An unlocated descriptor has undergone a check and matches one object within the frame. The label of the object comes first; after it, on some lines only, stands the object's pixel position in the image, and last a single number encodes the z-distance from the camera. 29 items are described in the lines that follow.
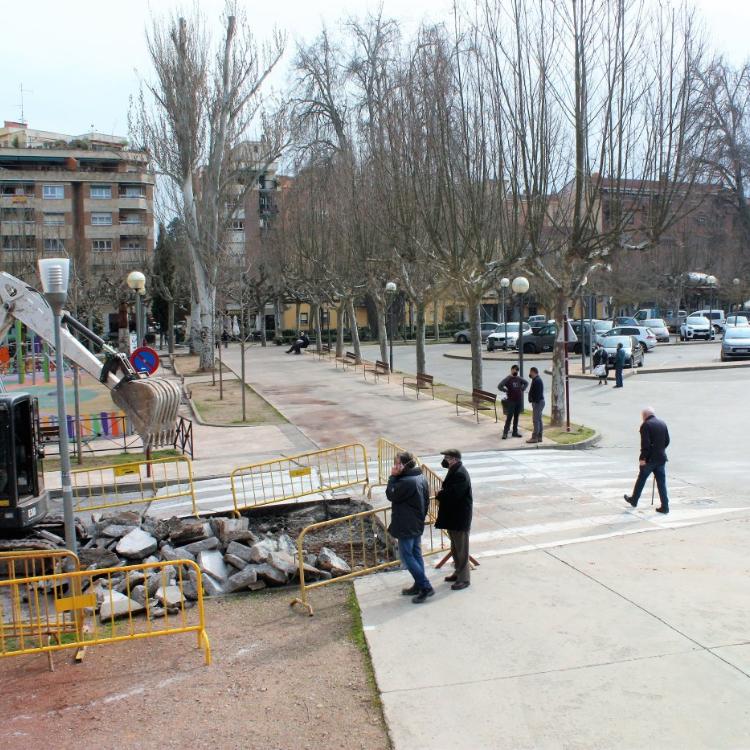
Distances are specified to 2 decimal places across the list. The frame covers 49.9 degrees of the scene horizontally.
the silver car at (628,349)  31.63
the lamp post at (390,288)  33.34
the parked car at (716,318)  57.47
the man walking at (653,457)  11.20
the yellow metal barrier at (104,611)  6.95
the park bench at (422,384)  26.08
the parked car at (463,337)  57.53
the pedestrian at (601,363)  28.55
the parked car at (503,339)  46.12
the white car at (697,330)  51.19
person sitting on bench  51.18
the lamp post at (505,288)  42.37
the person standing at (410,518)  7.98
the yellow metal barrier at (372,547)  8.53
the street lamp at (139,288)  22.42
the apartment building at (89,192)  68.69
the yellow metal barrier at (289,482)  12.30
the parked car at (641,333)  40.09
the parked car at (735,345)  34.88
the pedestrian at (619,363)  26.54
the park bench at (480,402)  21.50
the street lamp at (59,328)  7.88
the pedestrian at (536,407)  17.45
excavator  9.38
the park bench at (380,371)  33.22
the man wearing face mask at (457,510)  8.23
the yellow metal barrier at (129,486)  12.70
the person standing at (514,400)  18.08
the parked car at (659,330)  49.47
